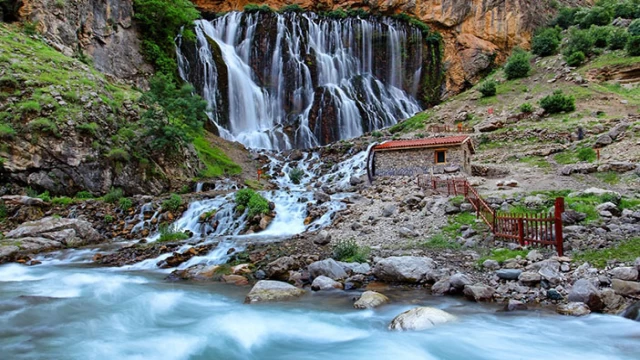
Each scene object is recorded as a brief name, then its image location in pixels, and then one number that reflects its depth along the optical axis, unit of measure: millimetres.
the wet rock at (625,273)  8281
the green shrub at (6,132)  19906
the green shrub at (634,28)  38750
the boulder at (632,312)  7230
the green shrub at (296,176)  30172
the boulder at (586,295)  7754
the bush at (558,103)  33375
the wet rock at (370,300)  8885
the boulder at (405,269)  10312
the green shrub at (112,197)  21000
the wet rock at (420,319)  7641
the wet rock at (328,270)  10930
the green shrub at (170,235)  17766
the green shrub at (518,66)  43188
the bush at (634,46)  37875
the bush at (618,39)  39938
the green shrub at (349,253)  12195
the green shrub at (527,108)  34844
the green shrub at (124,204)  20406
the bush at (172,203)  20391
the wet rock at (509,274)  9398
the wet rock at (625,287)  7949
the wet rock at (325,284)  10336
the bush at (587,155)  22969
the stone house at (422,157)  22719
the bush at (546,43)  46000
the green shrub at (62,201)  19714
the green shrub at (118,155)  22594
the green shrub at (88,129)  21984
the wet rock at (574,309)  7723
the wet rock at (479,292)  8789
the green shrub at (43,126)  20656
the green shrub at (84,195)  21266
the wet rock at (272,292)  9695
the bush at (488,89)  40844
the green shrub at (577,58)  40406
